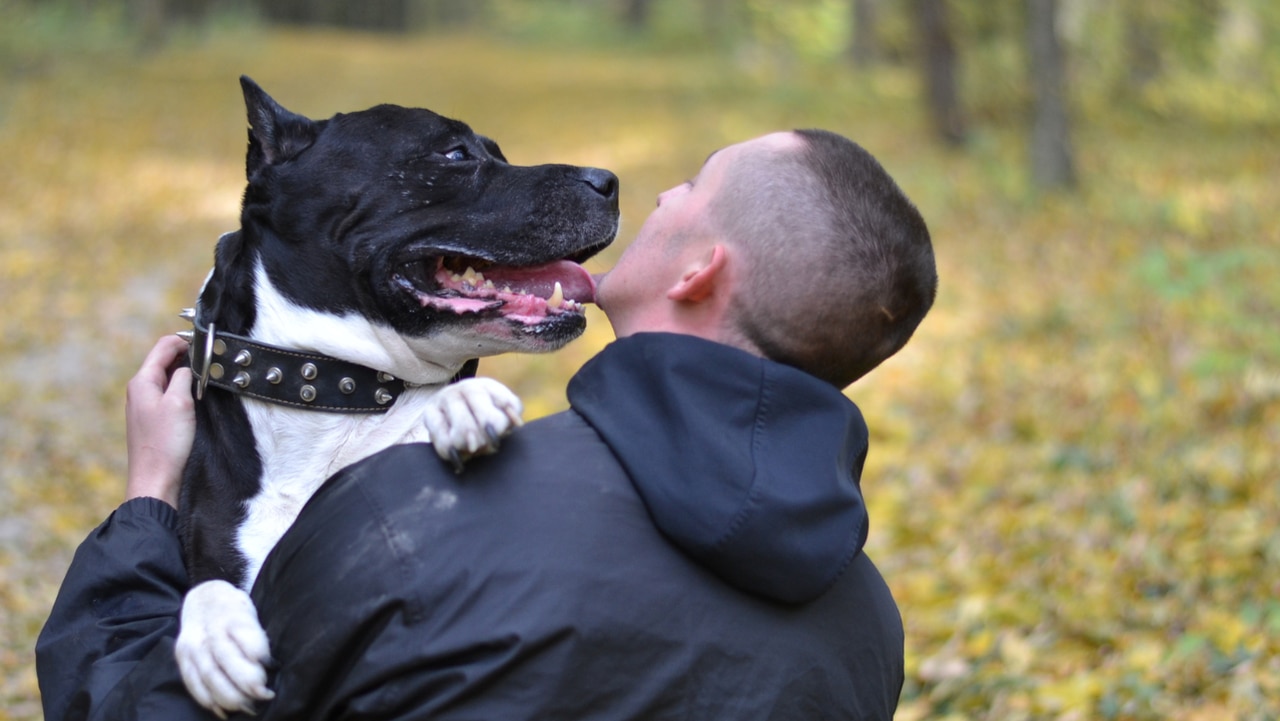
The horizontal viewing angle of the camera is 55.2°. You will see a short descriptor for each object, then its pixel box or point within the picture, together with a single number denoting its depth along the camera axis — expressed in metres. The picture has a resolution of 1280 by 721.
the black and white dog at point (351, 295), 2.45
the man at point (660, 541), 1.63
